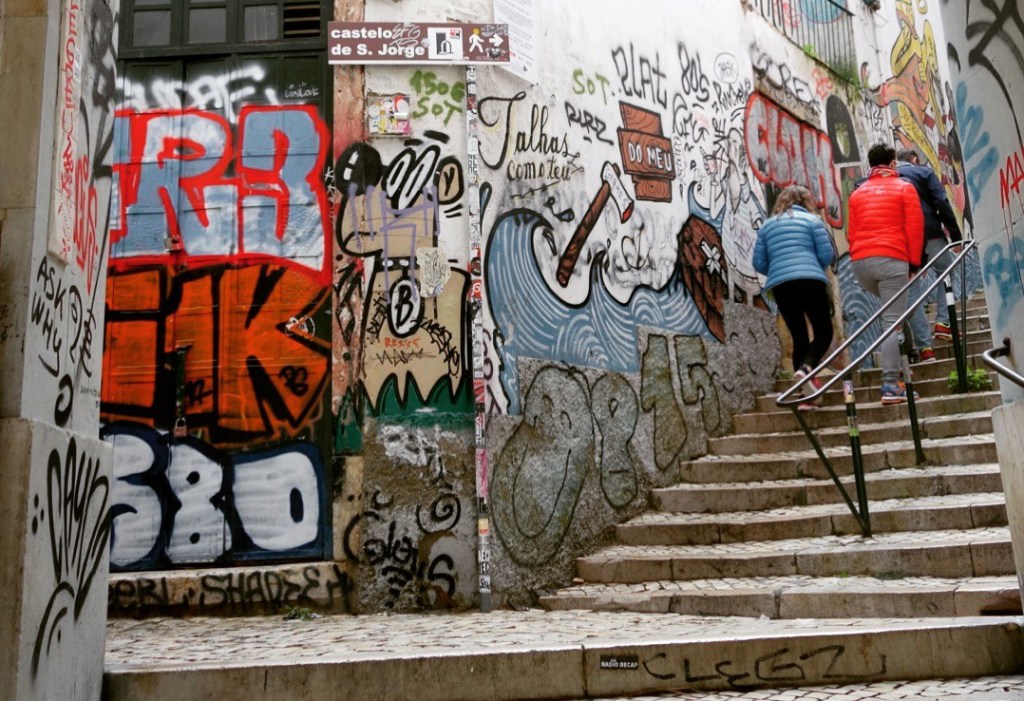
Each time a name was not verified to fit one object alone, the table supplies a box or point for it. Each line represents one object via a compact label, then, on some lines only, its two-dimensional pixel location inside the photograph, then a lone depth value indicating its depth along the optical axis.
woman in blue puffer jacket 8.00
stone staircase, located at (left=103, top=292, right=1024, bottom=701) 4.07
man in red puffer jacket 7.71
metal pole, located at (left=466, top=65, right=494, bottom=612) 6.12
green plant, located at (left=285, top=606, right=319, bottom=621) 5.93
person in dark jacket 8.48
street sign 6.64
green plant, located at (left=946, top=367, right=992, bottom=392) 7.50
